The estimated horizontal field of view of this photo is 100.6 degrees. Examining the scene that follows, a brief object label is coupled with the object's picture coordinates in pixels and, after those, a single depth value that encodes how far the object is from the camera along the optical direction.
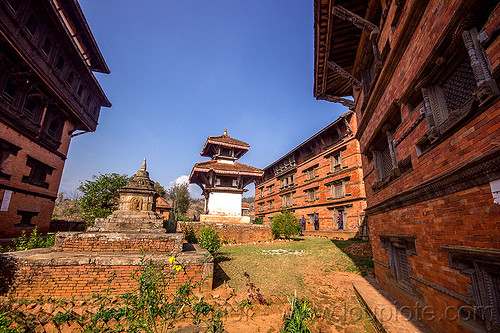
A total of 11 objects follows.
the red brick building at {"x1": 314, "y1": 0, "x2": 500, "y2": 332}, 2.30
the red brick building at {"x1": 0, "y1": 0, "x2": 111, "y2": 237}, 10.45
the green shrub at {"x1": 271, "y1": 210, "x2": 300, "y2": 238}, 15.45
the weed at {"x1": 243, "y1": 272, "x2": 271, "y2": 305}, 4.93
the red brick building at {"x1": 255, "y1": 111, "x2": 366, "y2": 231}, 17.80
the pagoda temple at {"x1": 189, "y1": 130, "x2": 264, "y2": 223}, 16.12
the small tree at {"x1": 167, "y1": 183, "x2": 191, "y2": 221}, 32.86
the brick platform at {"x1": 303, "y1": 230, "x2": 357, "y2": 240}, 16.78
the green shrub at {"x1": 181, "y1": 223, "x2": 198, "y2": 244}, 12.66
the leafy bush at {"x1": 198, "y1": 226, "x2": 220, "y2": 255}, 8.68
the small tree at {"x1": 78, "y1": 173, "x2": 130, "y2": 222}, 16.25
